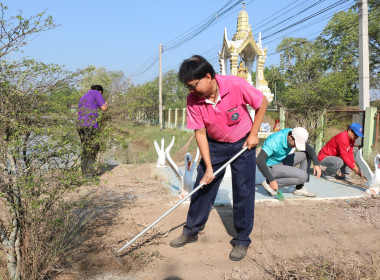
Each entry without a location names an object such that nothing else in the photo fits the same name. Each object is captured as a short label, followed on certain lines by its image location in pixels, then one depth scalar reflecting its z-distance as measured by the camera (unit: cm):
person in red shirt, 523
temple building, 628
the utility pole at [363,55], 766
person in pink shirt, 263
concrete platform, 443
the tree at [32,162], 202
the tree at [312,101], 880
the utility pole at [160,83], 2446
